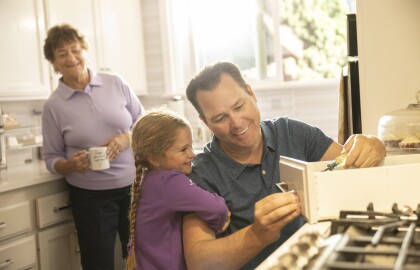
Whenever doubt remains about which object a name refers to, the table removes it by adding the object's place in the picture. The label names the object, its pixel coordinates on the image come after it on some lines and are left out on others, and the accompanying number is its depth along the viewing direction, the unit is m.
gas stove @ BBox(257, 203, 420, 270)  0.70
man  1.17
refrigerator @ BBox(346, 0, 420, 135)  1.77
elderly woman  2.55
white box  1.03
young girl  1.32
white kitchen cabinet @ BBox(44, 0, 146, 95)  3.14
